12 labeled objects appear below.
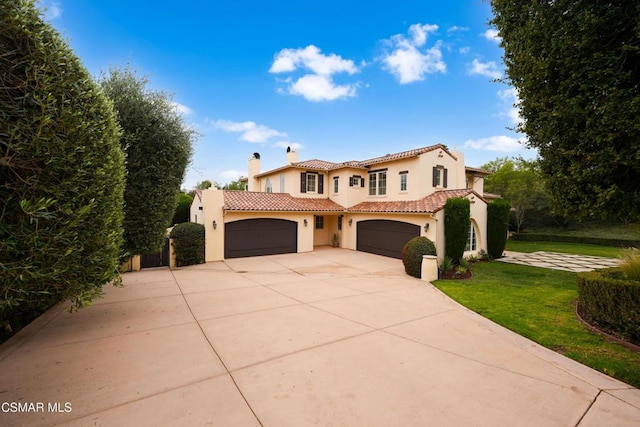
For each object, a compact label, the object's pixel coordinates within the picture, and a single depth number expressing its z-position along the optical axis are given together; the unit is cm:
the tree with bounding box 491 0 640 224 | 411
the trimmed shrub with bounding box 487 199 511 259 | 1630
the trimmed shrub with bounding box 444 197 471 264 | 1321
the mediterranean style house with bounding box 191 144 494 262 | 1494
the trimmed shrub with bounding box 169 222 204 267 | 1325
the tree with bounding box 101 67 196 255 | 773
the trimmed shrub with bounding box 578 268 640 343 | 534
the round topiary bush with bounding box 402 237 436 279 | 1133
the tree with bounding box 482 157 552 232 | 2727
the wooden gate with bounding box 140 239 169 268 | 1270
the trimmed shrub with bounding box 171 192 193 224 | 2428
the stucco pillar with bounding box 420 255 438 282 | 1085
